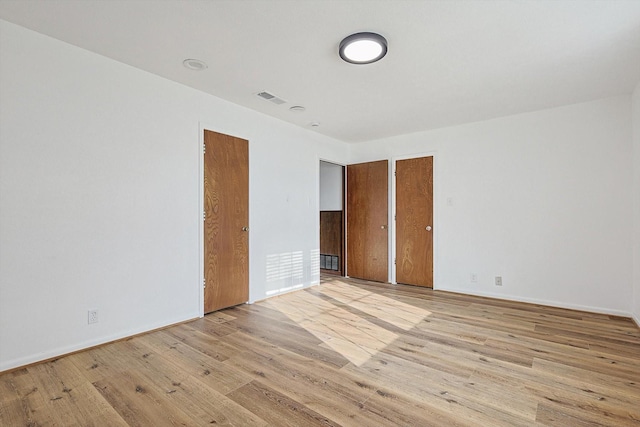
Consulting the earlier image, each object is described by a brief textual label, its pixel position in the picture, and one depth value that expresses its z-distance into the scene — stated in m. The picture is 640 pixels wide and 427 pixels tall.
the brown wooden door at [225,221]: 3.53
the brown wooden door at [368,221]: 5.32
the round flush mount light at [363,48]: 2.32
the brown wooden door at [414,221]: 4.87
